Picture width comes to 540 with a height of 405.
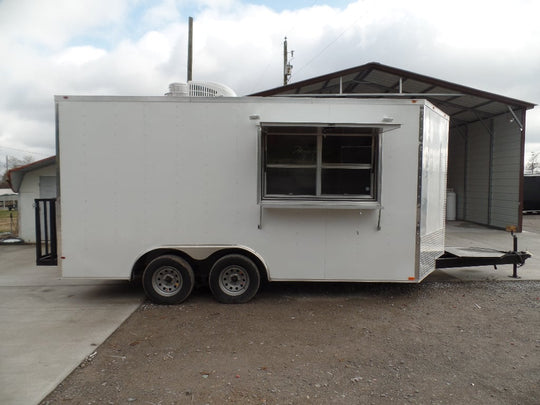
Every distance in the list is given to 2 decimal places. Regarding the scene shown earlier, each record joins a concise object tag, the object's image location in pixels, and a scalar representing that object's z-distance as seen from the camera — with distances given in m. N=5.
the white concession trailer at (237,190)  4.96
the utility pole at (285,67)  24.64
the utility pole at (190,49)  13.24
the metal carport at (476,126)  11.25
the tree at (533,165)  53.02
